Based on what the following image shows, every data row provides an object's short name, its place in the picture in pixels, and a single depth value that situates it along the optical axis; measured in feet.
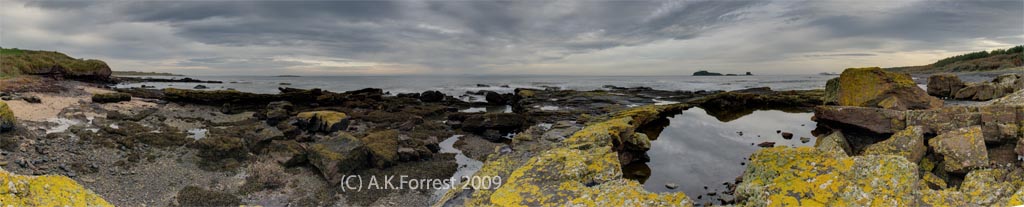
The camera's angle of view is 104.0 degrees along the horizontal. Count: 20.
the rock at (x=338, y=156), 41.11
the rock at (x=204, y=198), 35.99
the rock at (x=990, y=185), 18.21
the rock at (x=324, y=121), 67.72
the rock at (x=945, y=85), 84.12
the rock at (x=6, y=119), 46.01
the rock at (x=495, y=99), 144.66
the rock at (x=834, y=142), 31.31
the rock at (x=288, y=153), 44.11
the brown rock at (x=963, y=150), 21.02
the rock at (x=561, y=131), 39.81
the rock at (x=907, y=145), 24.08
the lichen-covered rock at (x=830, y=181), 16.29
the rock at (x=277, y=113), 77.20
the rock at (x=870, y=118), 30.86
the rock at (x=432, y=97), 137.73
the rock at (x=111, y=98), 80.84
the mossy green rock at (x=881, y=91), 39.60
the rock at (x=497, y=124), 69.82
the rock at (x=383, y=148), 45.50
